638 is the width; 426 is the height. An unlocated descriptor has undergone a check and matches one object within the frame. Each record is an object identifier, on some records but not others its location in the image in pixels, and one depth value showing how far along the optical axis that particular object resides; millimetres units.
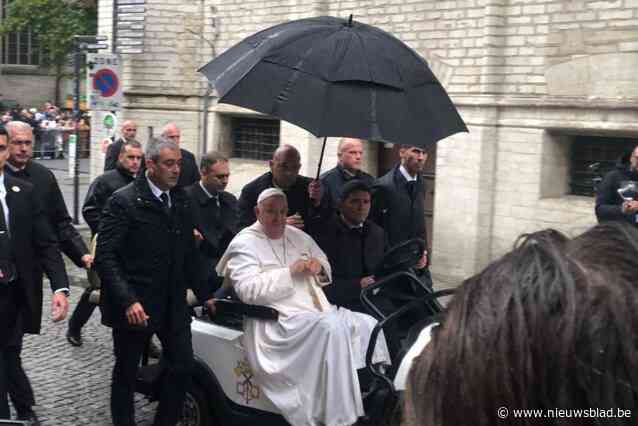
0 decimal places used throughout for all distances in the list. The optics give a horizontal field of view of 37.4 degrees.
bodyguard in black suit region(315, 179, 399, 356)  6227
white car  4961
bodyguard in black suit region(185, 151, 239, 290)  7672
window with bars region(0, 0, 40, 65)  49156
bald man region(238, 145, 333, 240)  6699
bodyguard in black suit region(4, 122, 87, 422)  6448
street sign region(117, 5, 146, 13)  16484
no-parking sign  13352
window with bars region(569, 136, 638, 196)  11266
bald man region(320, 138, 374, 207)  8172
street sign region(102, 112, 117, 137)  13680
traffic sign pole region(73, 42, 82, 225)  15328
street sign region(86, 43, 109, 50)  15082
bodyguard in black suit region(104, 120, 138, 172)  9703
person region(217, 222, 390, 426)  5117
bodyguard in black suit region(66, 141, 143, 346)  7699
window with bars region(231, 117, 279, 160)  16297
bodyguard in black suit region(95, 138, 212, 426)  5672
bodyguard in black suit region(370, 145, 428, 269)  7617
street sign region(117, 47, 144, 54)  16734
